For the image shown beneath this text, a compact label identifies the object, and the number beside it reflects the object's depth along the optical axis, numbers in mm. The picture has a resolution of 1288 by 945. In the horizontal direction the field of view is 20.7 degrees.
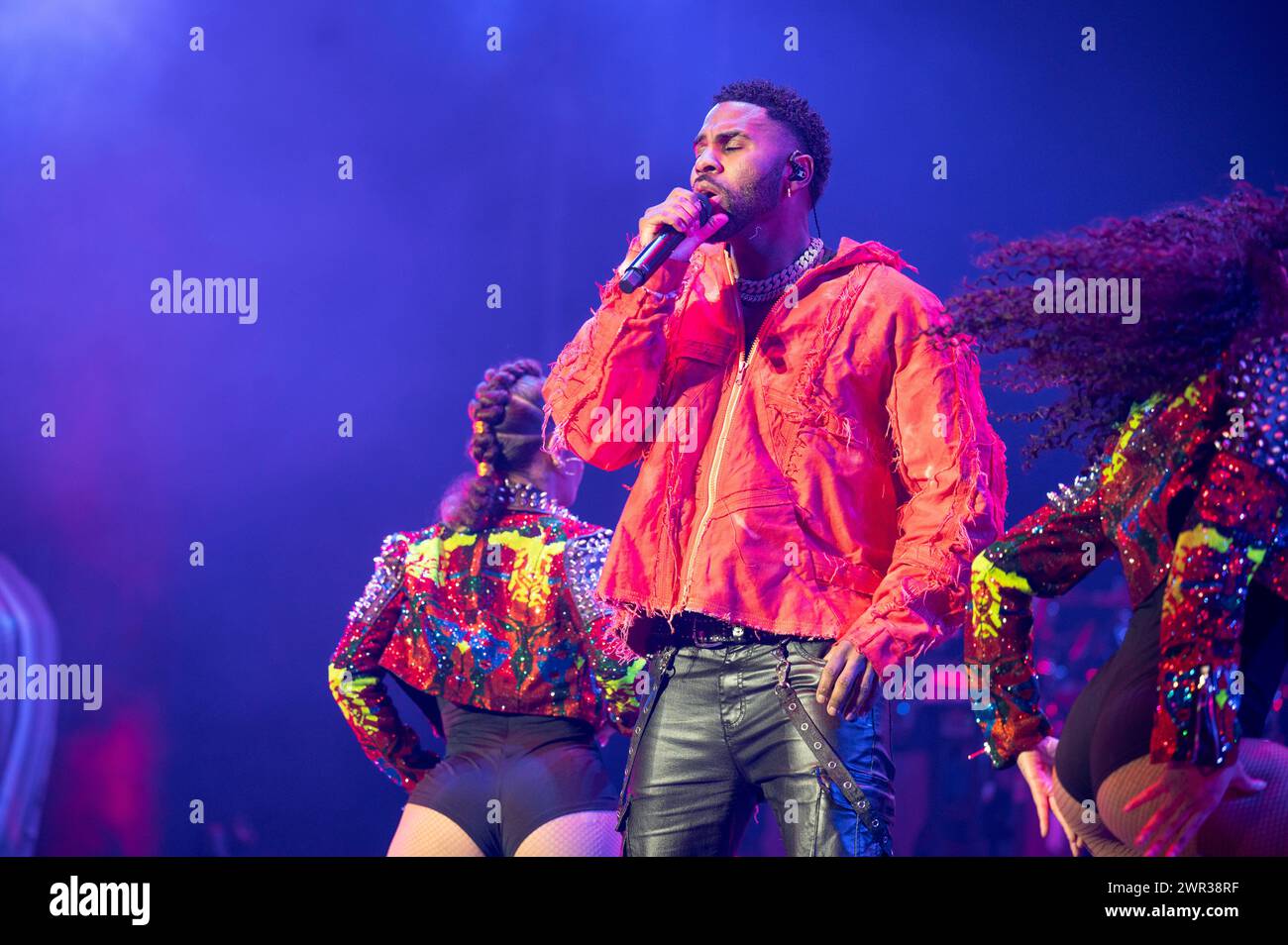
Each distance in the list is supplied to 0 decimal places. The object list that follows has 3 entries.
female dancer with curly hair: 4910
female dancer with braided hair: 5915
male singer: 5235
